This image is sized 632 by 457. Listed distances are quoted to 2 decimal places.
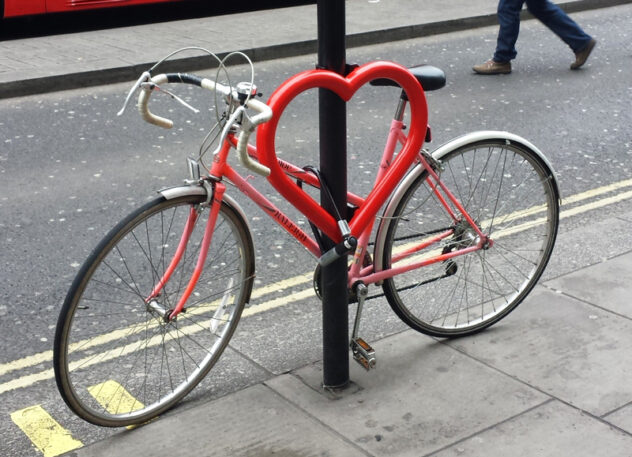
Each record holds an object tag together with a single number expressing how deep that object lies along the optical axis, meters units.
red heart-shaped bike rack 3.27
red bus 11.27
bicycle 3.32
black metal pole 3.30
